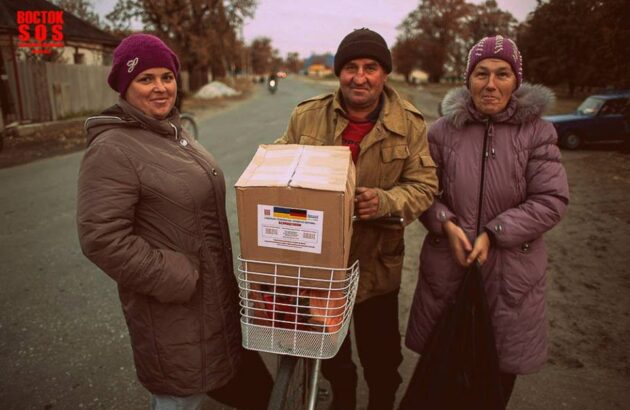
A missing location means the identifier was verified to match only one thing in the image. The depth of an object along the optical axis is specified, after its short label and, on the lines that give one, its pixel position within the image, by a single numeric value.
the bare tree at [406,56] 62.22
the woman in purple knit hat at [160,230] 1.67
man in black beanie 2.15
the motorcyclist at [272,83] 37.27
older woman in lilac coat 2.09
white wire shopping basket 1.52
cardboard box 1.42
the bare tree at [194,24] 29.89
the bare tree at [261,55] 102.62
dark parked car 11.96
